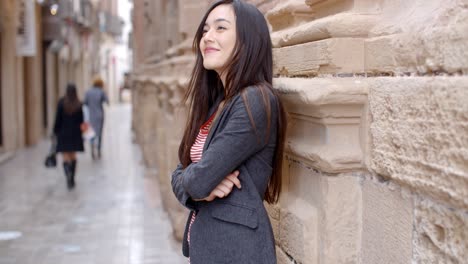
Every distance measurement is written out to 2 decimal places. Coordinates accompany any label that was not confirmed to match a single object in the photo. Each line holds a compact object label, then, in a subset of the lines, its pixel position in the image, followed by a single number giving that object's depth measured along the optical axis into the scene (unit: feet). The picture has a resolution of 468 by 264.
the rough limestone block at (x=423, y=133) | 5.42
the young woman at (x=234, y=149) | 7.36
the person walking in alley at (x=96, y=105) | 46.75
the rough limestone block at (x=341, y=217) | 7.73
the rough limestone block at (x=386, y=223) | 6.54
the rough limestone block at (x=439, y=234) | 5.46
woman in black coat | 32.73
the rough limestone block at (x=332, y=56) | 7.65
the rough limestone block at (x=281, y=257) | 9.19
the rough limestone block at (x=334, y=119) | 7.39
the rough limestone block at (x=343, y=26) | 7.61
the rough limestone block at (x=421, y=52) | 5.57
